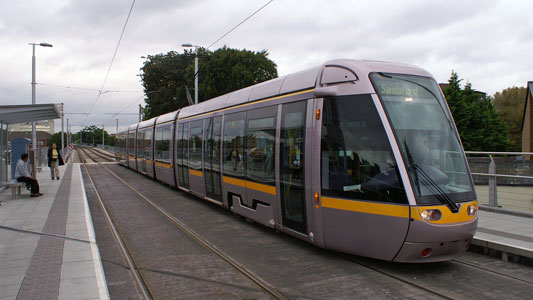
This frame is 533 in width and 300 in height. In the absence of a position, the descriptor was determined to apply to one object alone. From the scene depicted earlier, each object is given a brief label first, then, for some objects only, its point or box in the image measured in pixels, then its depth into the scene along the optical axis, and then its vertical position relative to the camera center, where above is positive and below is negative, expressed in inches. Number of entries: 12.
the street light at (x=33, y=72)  1029.8 +205.8
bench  495.2 -50.5
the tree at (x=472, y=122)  1788.9 +130.4
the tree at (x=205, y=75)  1552.7 +311.8
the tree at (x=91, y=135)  5728.3 +173.3
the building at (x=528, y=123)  1635.5 +120.4
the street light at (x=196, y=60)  1010.9 +194.7
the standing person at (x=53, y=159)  776.9 -25.8
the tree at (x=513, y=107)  2344.1 +275.2
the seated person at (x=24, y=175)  509.7 -38.6
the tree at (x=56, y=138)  4799.7 +102.1
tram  209.2 -9.4
